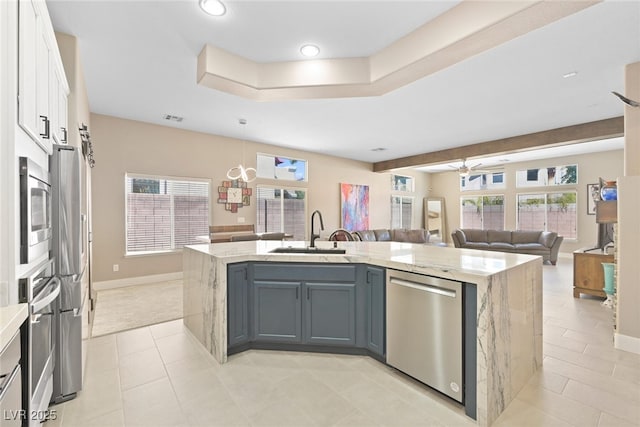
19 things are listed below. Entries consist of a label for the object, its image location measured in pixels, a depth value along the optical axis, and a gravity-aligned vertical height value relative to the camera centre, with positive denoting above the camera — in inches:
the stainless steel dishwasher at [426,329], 73.0 -32.1
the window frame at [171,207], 199.0 +3.6
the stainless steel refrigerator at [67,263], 74.0 -12.9
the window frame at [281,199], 263.3 +12.2
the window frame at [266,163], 265.3 +44.0
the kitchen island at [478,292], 68.2 -23.5
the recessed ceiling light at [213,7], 89.3 +63.5
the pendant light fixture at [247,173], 246.7 +32.3
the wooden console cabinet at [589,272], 162.1 -35.8
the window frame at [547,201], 316.8 +9.8
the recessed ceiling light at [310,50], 112.9 +63.1
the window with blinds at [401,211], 397.1 -0.9
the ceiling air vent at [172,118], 191.6 +62.2
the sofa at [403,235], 317.5 -27.4
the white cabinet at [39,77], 56.9 +31.5
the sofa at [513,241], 280.7 -33.2
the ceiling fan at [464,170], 270.7 +36.9
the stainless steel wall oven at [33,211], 54.3 +0.3
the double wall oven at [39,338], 49.5 -26.1
